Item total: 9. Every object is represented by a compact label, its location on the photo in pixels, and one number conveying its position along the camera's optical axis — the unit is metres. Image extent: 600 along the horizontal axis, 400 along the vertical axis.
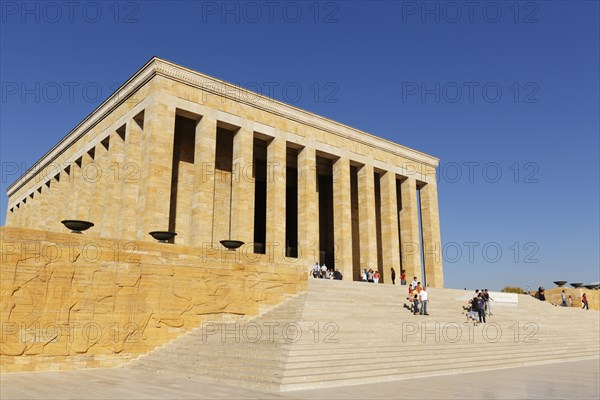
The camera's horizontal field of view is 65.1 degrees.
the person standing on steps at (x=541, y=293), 28.42
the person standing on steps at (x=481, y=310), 16.48
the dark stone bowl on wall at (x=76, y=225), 14.47
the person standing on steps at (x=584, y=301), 28.13
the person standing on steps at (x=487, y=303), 17.75
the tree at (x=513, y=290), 67.25
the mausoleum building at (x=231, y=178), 21.39
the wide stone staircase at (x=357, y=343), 9.73
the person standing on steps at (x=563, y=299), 29.39
